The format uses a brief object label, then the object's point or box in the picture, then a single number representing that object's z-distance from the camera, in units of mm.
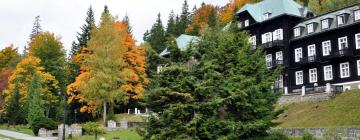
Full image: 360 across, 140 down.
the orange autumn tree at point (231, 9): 70312
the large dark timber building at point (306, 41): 42938
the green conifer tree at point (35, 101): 48406
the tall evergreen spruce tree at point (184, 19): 82812
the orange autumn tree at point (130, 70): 45781
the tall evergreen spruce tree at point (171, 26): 82331
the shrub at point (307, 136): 23906
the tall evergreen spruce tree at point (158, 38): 76431
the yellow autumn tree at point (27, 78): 56094
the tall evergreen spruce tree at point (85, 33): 64050
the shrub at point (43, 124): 39312
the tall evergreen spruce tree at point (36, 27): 94812
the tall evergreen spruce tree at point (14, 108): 52531
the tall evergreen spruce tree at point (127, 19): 93425
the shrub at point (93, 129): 35031
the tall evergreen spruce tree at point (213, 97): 23797
